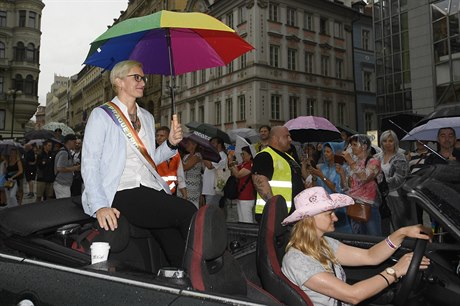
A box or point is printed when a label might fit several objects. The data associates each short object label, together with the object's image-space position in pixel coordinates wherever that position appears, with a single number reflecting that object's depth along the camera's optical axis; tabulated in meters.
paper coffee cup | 2.18
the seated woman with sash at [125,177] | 2.62
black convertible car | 1.92
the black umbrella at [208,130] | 10.11
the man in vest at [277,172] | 4.71
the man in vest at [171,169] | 6.53
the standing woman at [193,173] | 7.54
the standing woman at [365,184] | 5.45
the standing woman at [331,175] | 6.17
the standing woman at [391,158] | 5.64
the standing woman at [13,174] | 10.24
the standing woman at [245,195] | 7.18
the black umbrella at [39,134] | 12.35
